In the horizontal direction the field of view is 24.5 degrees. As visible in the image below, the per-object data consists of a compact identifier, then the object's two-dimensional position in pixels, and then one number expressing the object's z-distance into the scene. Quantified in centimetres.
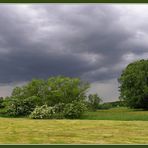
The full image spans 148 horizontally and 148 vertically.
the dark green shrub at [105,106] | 4987
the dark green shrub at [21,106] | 3241
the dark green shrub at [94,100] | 4247
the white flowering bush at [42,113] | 3004
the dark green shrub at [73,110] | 3019
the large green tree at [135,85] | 5462
